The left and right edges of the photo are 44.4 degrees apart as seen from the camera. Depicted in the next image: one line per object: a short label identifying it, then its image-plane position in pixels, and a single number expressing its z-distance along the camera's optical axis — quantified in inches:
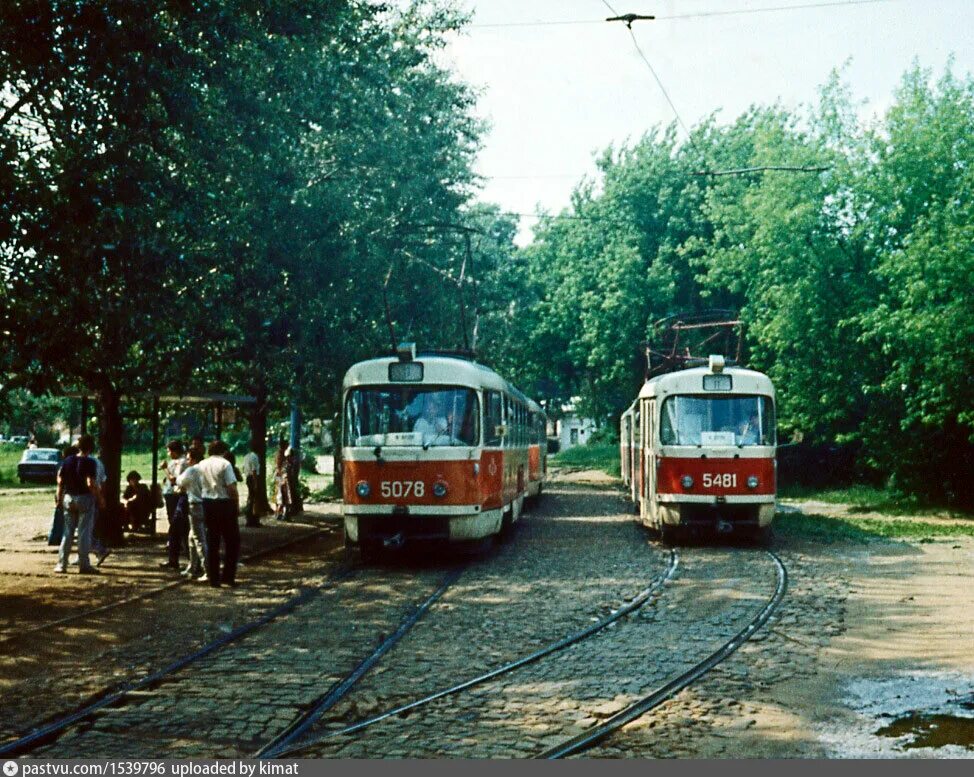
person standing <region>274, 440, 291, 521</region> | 1023.0
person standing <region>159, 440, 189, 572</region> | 655.8
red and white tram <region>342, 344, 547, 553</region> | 654.5
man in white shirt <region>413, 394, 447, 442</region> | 666.2
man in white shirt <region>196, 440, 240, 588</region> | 566.9
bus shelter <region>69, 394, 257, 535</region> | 789.9
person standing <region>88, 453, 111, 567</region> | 642.2
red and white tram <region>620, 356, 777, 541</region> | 759.7
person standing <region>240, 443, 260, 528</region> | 919.7
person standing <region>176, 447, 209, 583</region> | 578.9
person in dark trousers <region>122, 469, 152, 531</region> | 850.1
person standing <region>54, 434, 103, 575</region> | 623.8
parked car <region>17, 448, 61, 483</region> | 1845.5
